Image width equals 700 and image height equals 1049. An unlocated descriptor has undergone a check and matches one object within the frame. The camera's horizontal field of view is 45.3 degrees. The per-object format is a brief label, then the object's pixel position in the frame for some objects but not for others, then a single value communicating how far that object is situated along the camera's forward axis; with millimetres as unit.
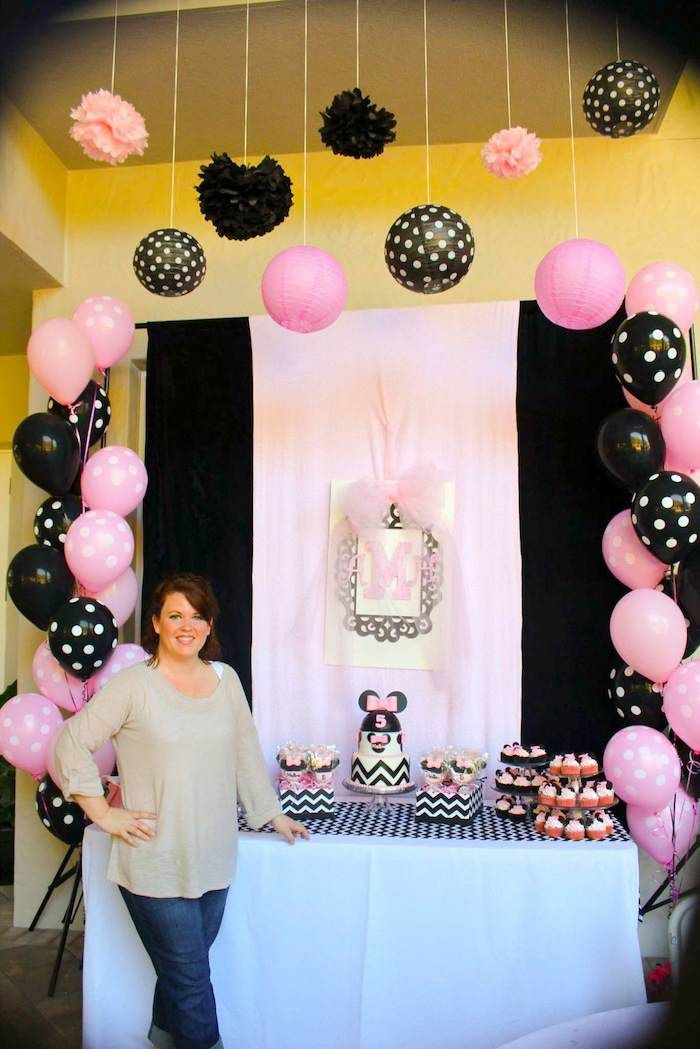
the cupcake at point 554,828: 2452
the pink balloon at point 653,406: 2705
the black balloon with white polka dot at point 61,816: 2865
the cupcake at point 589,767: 2604
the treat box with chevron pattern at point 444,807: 2623
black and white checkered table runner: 2467
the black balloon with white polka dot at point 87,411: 3099
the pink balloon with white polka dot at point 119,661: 2953
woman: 2008
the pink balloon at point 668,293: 2666
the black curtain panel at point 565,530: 3006
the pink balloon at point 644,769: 2473
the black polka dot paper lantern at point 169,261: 2664
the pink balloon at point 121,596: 3011
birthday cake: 2773
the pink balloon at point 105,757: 2870
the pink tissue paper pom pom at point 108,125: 2355
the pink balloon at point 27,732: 2840
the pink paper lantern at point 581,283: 2516
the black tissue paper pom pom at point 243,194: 2354
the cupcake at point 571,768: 2602
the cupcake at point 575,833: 2432
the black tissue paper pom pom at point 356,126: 2193
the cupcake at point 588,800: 2525
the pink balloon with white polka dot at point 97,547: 2844
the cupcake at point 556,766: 2625
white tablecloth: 2256
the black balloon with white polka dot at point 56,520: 2992
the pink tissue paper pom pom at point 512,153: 2426
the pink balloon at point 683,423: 2555
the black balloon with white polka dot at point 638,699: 2660
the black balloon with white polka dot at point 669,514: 2492
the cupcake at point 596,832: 2436
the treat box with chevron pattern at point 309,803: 2670
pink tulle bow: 3020
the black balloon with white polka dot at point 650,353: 2547
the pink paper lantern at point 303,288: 2600
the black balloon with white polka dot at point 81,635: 2799
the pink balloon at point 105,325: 3080
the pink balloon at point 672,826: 2584
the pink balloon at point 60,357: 2947
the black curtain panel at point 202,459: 3242
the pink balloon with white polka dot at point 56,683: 2959
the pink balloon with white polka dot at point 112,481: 2953
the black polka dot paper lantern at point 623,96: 2303
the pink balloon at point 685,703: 2408
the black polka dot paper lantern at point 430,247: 2455
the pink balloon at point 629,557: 2684
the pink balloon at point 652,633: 2527
